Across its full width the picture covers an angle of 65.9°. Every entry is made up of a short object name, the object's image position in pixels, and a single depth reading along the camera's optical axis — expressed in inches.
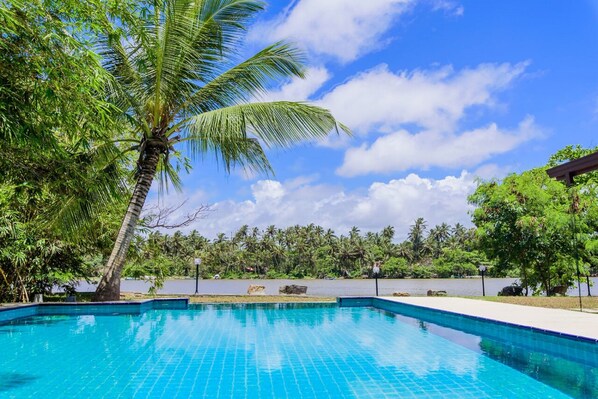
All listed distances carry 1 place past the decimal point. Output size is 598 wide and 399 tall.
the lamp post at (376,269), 577.1
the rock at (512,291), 618.2
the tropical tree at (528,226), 551.2
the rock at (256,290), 650.2
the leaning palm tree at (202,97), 341.1
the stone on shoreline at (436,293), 622.4
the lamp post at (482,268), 609.9
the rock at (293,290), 719.7
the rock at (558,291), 602.2
